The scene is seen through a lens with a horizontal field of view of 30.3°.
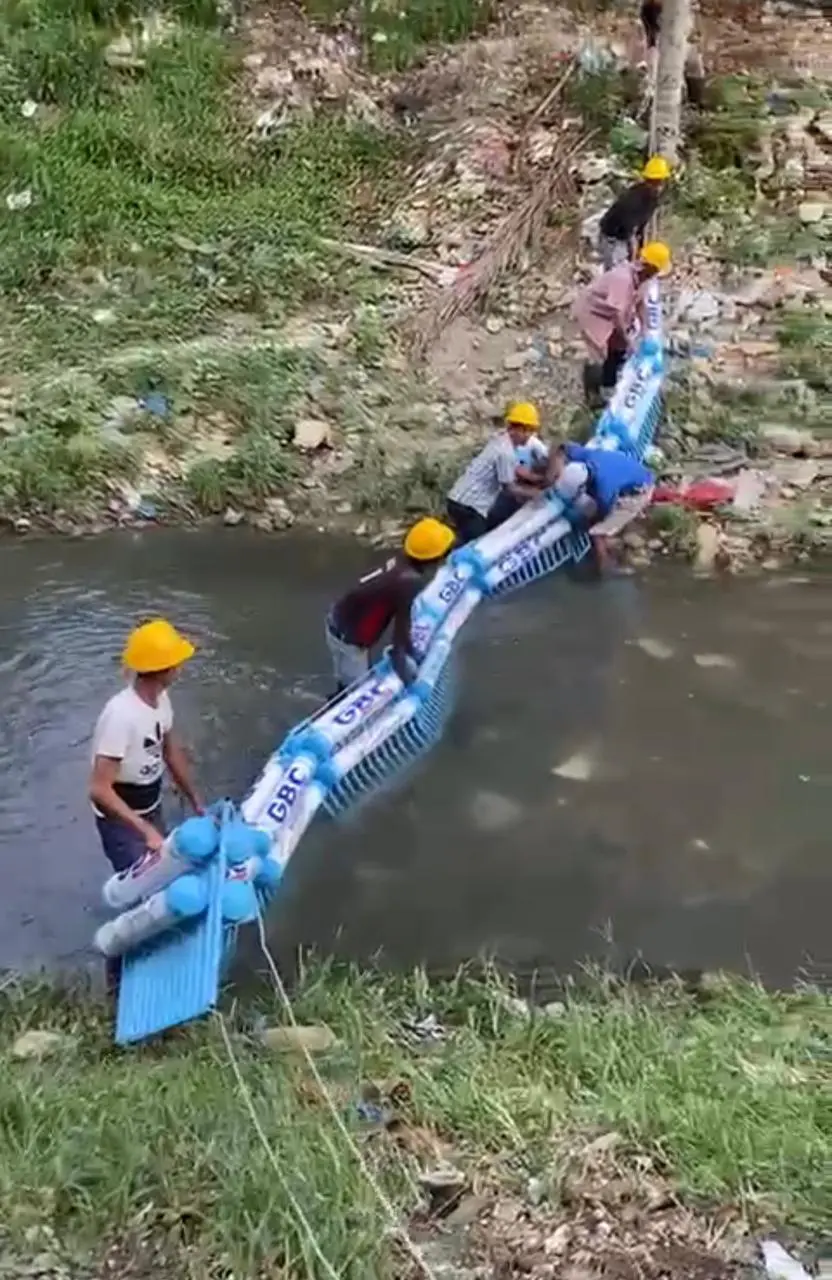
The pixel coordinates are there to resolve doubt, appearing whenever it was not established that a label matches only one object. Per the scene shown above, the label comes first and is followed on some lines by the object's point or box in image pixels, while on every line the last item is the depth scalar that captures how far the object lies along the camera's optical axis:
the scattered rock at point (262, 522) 9.02
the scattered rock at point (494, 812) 6.63
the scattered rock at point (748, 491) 9.12
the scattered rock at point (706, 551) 8.73
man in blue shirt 8.14
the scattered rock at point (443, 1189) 4.02
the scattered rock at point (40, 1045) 5.00
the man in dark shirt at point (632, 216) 9.65
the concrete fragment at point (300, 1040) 4.93
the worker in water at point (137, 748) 5.02
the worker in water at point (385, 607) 6.40
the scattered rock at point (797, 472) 9.35
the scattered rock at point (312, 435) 9.41
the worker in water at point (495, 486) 8.20
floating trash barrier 4.96
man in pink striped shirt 9.19
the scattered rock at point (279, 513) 9.06
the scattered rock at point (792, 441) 9.59
